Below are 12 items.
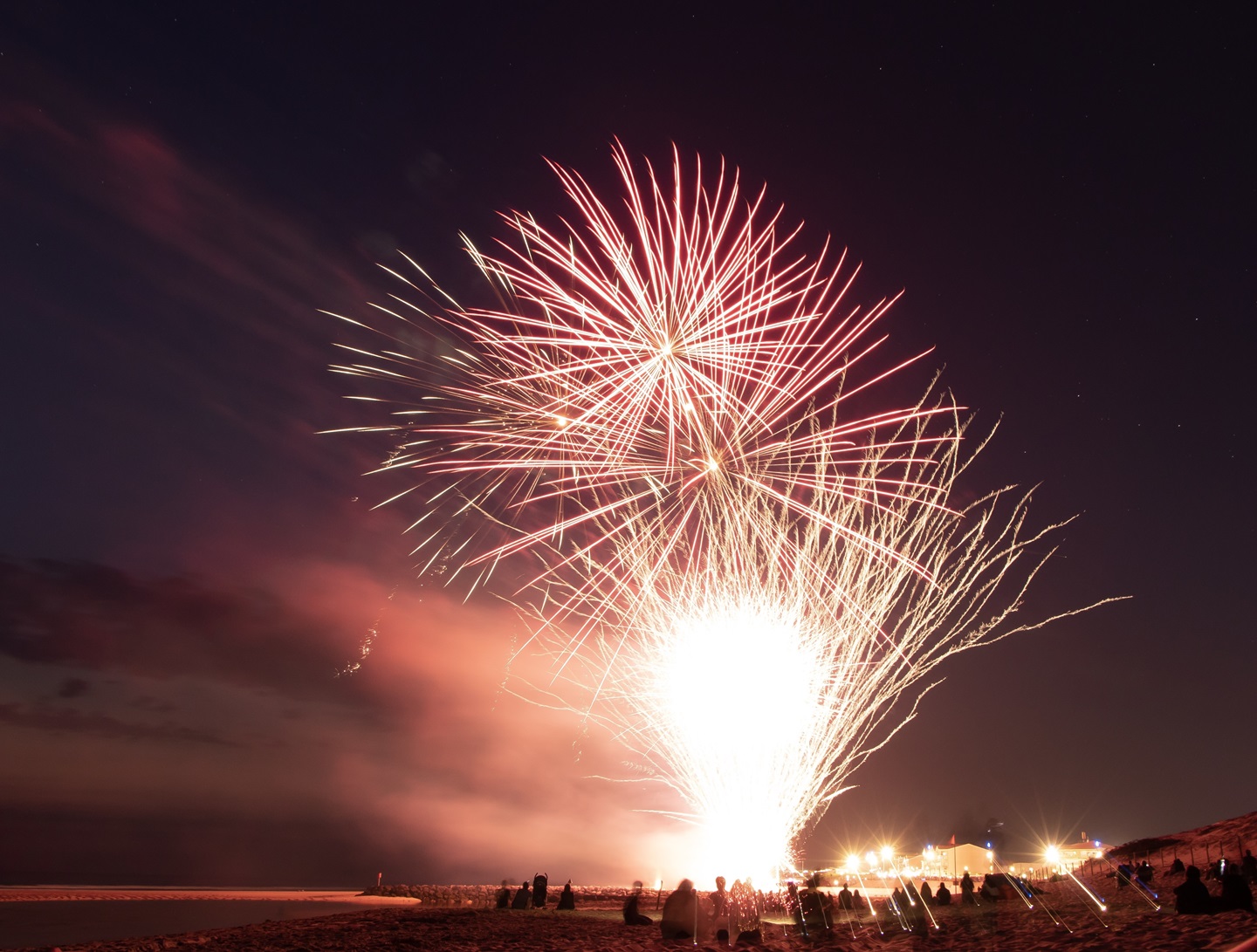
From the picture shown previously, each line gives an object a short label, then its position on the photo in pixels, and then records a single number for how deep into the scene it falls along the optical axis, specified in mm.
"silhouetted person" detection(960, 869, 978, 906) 20547
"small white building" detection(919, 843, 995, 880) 55781
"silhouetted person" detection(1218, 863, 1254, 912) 14305
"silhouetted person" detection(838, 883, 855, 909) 21725
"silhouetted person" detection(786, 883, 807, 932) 20527
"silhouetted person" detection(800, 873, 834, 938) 17734
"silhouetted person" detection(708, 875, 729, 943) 17906
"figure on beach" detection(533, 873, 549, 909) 22828
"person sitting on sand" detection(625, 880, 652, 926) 19047
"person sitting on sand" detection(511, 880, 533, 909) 21988
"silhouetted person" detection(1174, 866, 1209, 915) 14844
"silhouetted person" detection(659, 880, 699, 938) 16984
